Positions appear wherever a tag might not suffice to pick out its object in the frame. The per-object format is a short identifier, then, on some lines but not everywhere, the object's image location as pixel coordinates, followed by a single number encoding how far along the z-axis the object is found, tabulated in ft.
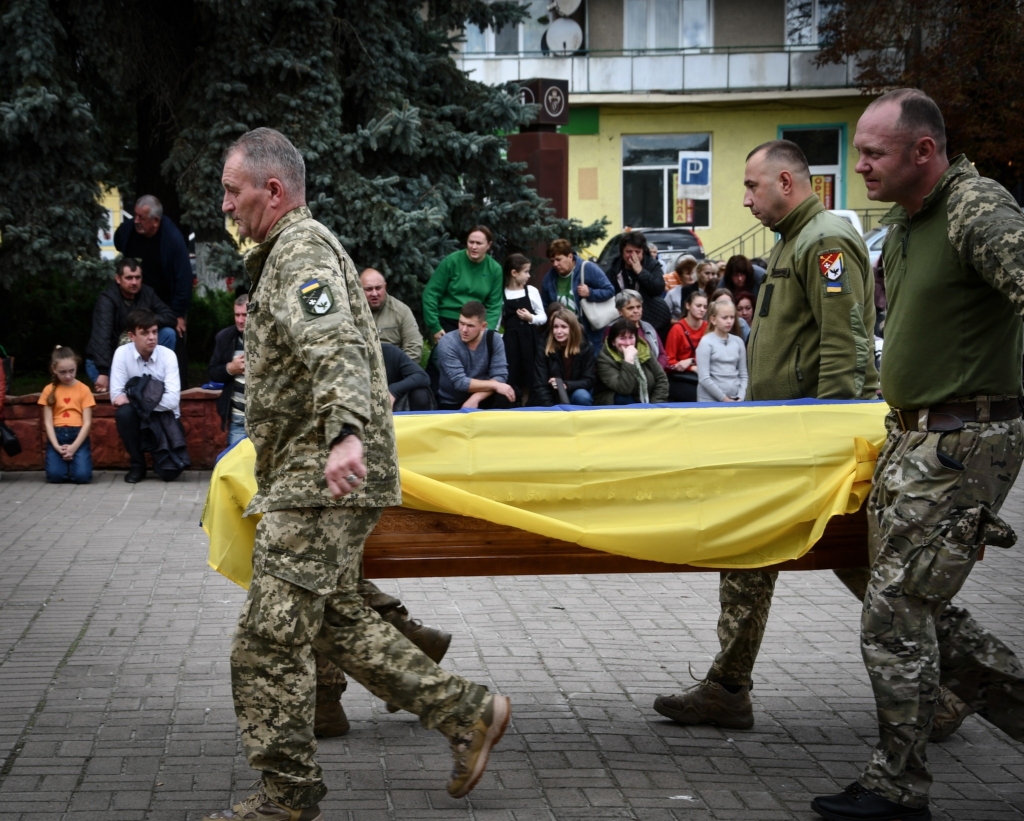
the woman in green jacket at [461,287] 40.37
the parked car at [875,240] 66.64
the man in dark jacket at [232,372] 33.73
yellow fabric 14.35
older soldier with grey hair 12.26
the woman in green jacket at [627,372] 38.91
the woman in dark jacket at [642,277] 44.55
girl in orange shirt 37.42
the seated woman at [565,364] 38.42
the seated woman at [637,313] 40.09
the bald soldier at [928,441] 12.94
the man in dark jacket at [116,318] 39.96
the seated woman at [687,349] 41.39
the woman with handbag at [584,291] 43.04
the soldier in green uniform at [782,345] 15.99
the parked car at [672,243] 85.92
